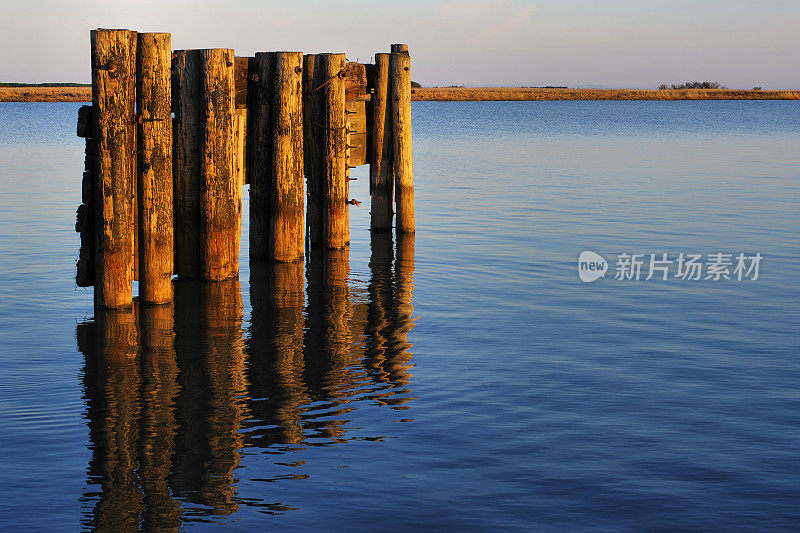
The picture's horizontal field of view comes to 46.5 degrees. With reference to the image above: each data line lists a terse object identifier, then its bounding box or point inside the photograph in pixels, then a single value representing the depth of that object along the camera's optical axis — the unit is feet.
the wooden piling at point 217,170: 39.01
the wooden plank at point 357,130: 51.29
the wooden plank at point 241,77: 42.78
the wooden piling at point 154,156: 36.42
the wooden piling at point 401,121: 52.06
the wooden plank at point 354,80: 49.49
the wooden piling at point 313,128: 47.19
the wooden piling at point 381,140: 52.06
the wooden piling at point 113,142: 34.78
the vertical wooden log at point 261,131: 43.34
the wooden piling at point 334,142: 47.14
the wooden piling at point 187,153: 38.73
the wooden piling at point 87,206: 35.50
